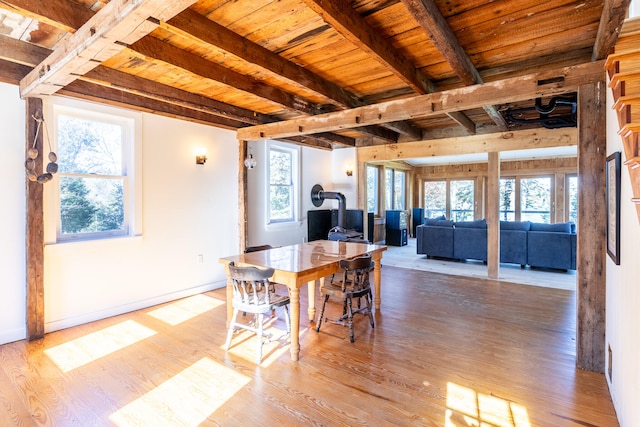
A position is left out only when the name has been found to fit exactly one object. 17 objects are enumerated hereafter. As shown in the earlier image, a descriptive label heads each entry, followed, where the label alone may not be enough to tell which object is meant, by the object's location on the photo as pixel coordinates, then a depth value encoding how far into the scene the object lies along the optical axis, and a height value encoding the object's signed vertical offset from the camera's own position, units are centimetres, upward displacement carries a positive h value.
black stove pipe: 662 +21
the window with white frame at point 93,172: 338 +44
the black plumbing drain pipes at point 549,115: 366 +120
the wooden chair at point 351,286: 302 -80
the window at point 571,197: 908 +23
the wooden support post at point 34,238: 304 -25
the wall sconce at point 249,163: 495 +72
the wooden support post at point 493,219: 537 -21
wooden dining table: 270 -50
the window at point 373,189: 875 +53
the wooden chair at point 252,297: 261 -77
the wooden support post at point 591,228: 243 -18
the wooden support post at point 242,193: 498 +26
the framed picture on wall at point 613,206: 193 -1
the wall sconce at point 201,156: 454 +76
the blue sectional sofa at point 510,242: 562 -69
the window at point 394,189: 973 +61
